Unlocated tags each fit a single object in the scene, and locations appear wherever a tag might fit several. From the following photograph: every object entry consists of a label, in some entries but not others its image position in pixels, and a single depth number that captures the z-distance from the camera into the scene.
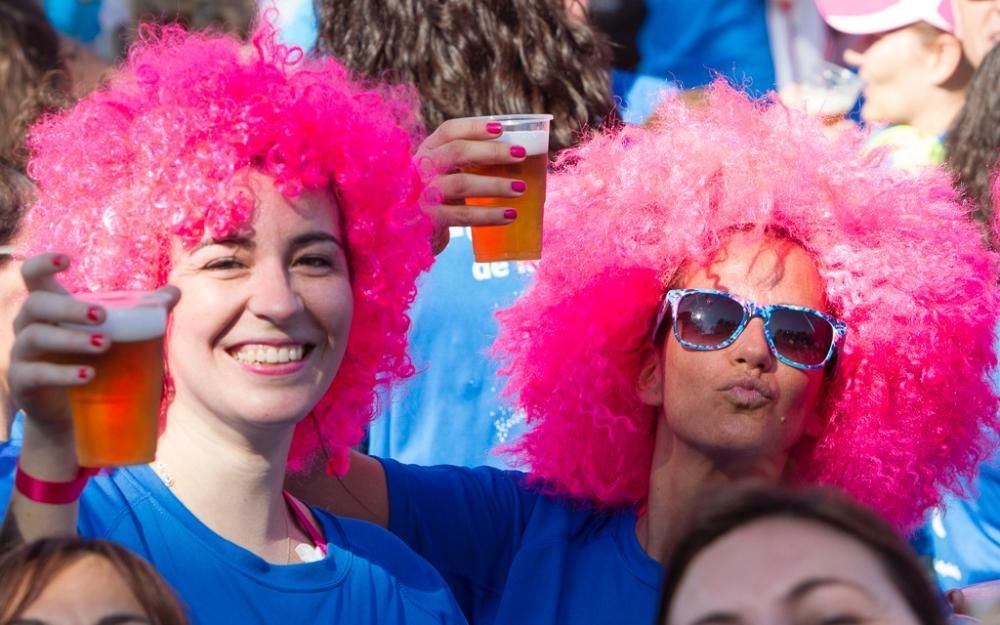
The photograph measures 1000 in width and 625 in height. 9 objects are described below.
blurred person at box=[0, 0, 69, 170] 11.05
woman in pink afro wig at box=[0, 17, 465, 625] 5.98
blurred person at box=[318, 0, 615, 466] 8.62
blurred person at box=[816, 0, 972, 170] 11.84
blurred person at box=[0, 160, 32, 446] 8.34
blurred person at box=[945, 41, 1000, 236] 9.90
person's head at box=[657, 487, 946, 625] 4.53
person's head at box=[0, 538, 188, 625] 4.58
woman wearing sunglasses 7.20
